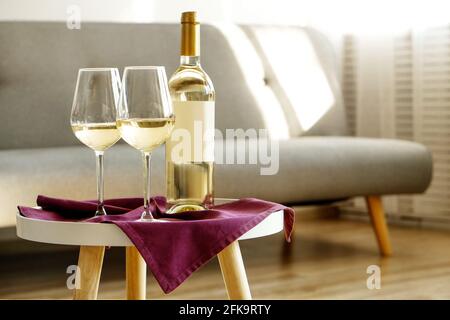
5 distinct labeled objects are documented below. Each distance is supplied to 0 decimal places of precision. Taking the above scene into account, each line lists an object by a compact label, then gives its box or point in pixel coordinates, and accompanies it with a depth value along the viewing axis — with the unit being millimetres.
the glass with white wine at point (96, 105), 2231
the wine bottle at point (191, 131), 2257
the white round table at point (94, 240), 2138
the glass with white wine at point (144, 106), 2164
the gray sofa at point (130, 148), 3240
